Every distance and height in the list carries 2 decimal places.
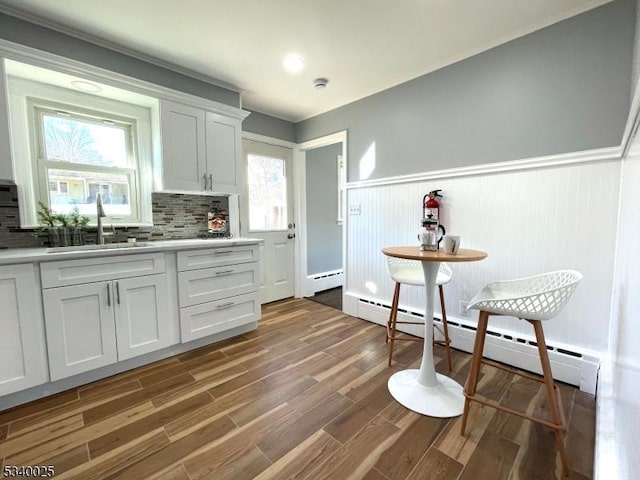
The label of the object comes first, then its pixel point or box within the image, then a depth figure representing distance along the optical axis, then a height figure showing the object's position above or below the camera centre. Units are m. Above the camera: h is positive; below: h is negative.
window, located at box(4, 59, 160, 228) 1.99 +0.60
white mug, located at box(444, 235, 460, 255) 1.65 -0.16
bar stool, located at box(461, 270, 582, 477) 1.21 -0.44
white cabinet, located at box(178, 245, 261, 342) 2.26 -0.62
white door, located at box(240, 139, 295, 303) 3.38 +0.08
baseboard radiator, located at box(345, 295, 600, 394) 1.77 -0.97
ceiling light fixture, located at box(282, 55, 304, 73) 2.29 +1.32
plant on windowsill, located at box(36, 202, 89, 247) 2.02 -0.06
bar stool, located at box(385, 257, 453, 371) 1.94 -0.42
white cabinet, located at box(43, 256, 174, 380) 1.72 -0.67
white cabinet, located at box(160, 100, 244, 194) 2.41 +0.64
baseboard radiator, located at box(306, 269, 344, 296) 3.97 -0.94
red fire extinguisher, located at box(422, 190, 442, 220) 2.35 +0.11
